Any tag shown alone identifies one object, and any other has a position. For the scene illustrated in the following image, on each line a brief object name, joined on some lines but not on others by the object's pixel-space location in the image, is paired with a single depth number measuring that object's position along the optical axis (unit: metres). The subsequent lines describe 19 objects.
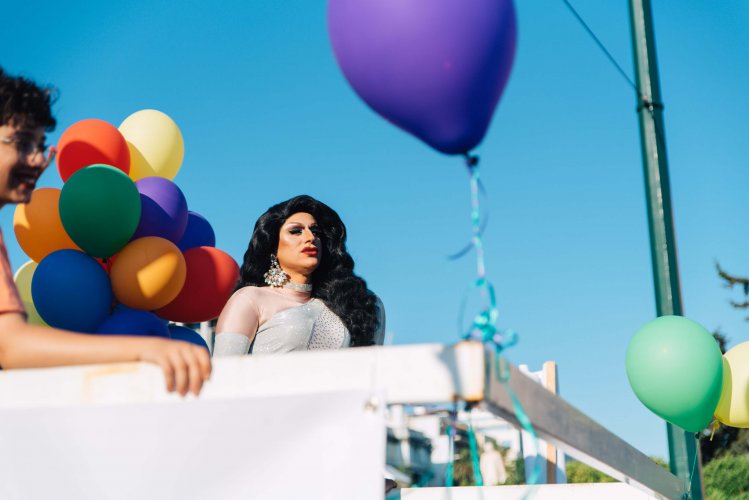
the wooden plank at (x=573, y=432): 1.20
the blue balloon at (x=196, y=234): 3.46
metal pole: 3.77
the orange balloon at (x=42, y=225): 3.03
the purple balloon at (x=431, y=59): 1.55
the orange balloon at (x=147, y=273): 2.93
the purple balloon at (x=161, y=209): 3.07
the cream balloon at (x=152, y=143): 3.47
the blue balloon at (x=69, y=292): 2.80
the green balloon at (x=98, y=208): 2.84
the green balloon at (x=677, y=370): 3.04
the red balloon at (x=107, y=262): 3.04
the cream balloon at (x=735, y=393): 3.32
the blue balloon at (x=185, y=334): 3.10
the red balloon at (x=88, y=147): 3.13
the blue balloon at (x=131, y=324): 2.79
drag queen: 2.83
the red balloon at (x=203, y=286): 3.17
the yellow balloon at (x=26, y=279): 3.18
